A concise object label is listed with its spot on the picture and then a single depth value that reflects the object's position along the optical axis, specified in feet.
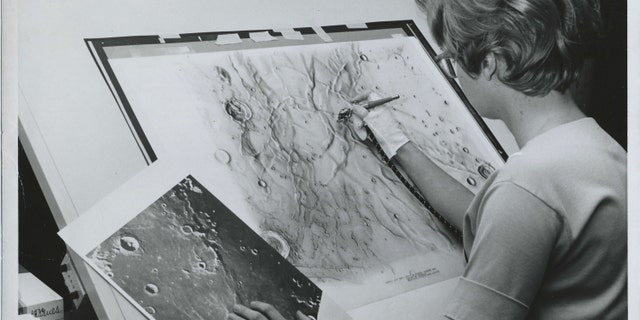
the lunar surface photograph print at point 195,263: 3.87
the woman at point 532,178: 4.17
